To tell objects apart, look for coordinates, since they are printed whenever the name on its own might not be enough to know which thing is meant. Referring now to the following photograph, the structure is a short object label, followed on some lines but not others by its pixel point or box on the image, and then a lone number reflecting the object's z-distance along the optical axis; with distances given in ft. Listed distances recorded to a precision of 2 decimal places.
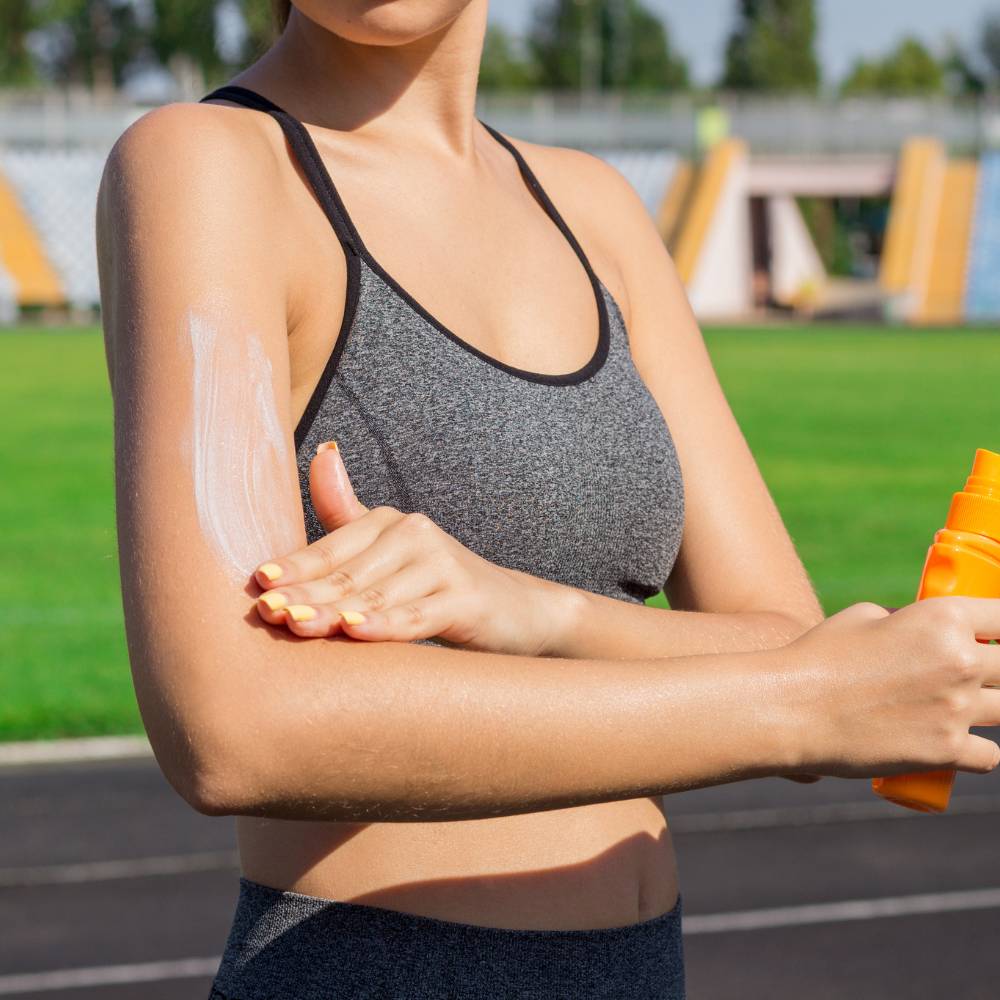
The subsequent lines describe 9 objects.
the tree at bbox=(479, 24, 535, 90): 298.15
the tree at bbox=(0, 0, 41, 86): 244.63
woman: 4.50
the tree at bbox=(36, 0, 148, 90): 272.72
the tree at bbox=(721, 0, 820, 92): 293.64
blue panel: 162.91
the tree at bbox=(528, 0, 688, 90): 299.38
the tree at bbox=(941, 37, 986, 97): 319.27
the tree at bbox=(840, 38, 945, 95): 308.81
